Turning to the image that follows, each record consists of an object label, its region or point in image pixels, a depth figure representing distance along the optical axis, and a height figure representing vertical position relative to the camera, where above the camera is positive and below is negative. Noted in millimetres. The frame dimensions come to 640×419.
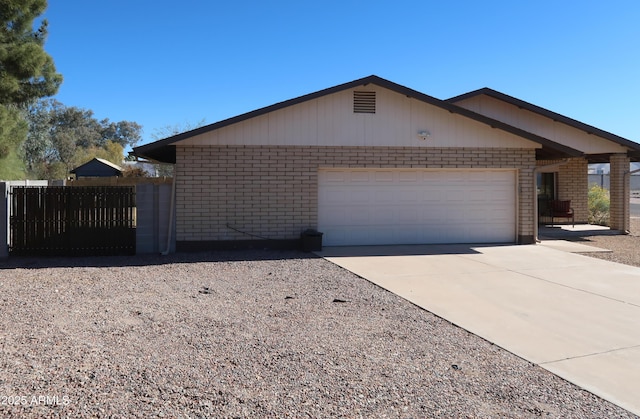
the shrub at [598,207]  21125 +188
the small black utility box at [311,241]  12156 -786
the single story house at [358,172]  12234 +1006
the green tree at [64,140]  38938 +6964
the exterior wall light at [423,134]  13039 +2043
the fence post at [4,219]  10930 -252
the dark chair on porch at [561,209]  18891 +80
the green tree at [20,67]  14133 +4242
